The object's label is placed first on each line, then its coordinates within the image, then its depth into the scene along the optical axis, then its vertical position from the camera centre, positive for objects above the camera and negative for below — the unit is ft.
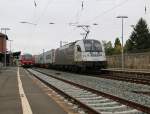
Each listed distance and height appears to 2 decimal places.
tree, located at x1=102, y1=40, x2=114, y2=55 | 506.40 +28.30
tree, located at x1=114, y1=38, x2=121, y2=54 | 473.67 +26.36
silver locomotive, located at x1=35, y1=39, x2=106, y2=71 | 125.80 +4.15
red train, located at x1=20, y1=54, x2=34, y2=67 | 278.13 +5.89
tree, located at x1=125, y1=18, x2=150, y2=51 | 331.98 +24.89
